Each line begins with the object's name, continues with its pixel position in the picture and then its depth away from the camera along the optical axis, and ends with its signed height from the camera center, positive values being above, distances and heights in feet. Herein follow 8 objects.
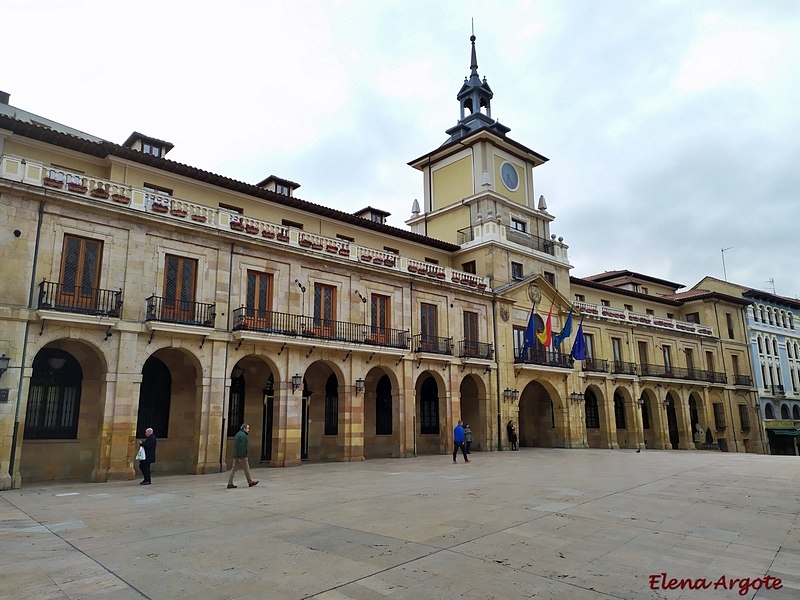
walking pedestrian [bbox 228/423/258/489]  45.24 -3.34
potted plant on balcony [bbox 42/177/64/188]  52.75 +22.15
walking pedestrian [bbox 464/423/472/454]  72.84 -3.65
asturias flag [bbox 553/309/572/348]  94.84 +12.92
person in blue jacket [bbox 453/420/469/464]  67.36 -3.36
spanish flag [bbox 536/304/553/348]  93.56 +12.49
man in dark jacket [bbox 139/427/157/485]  49.78 -3.73
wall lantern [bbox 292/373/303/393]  67.15 +3.58
